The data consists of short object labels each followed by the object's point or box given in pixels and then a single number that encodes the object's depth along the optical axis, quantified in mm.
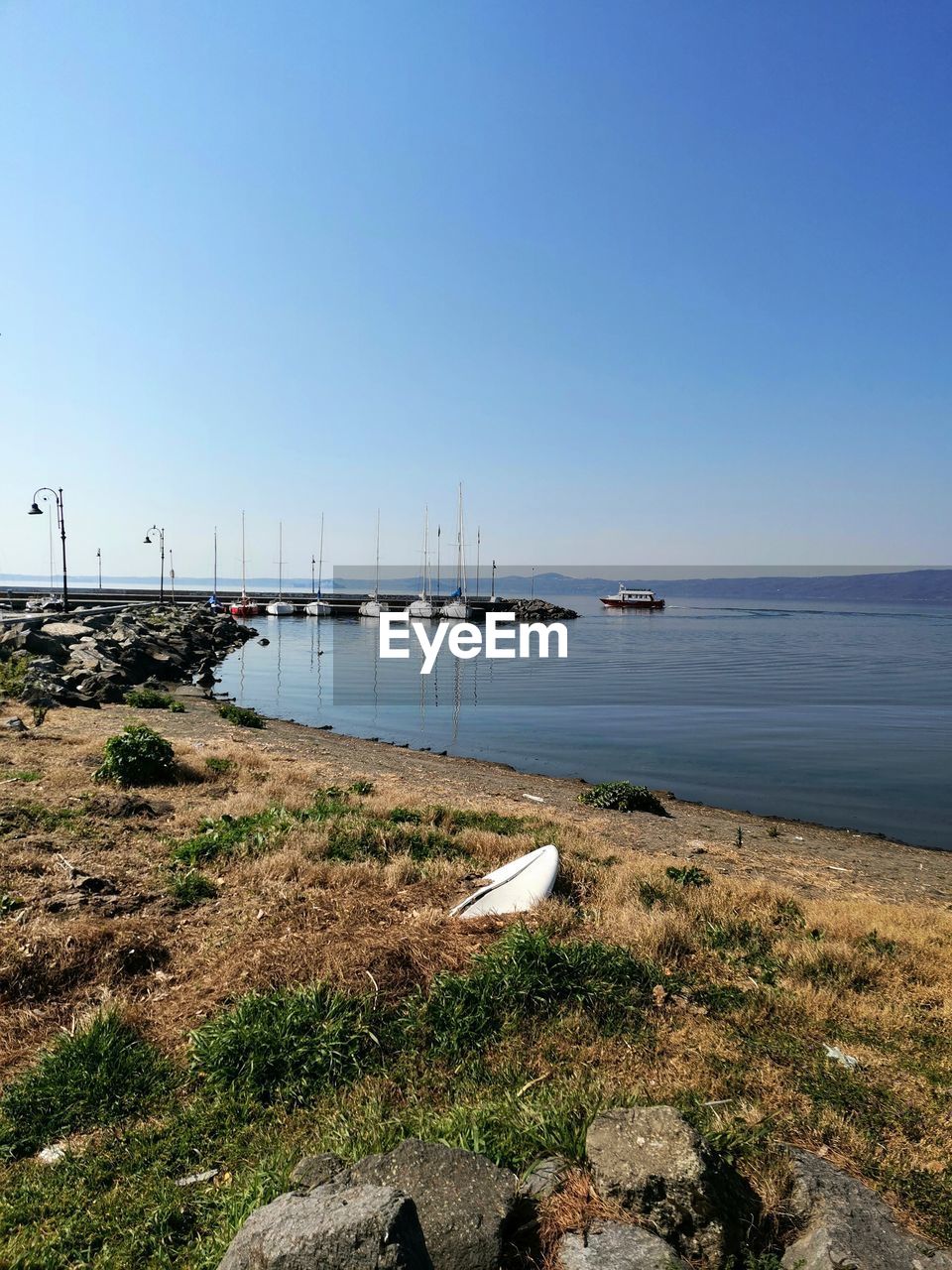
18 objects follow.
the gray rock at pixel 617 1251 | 3316
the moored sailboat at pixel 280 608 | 112625
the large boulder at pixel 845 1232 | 3375
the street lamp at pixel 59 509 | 48031
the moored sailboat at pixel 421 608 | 117469
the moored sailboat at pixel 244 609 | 106562
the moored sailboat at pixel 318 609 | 113000
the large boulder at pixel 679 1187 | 3520
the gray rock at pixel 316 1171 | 3746
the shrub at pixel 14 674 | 22000
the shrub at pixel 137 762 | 12859
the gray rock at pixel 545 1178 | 3795
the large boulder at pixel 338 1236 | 2914
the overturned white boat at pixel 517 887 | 7980
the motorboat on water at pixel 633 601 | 186625
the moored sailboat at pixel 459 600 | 114375
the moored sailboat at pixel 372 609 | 116688
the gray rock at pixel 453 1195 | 3398
